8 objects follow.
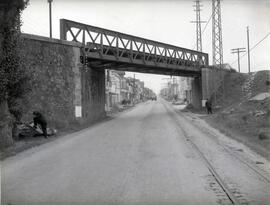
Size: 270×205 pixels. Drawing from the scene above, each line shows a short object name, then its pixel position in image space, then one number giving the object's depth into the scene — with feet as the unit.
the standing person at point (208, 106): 137.90
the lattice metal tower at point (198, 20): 198.29
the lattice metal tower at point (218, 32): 147.96
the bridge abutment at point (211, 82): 165.99
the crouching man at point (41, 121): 62.28
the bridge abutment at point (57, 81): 80.23
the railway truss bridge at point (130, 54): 99.35
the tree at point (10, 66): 51.98
